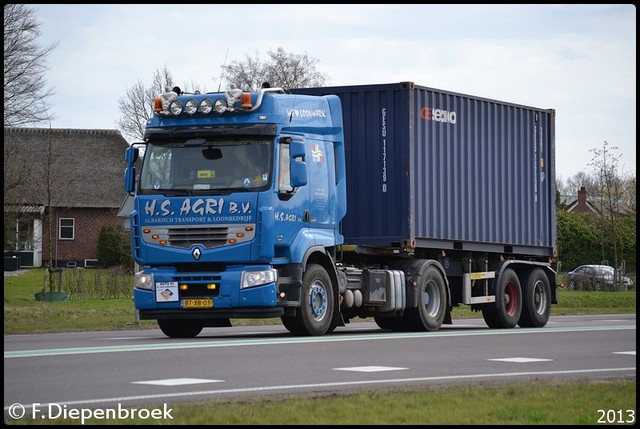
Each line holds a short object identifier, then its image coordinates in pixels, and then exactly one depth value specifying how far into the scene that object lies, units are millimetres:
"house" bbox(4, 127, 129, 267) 71250
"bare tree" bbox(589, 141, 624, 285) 62656
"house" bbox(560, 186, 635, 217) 66750
